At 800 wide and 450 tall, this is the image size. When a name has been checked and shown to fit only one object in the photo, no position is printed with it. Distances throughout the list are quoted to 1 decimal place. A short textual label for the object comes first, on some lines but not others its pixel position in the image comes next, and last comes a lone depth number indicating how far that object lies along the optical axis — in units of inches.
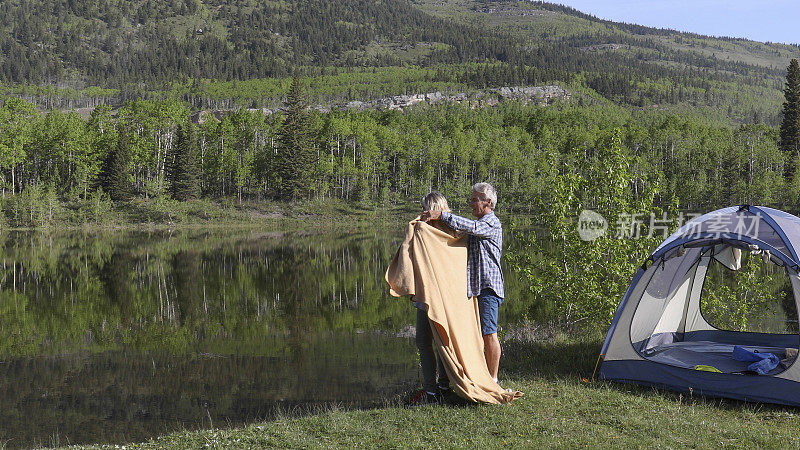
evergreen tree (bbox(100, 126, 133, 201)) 2306.8
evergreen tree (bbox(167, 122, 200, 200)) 2440.9
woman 279.0
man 281.4
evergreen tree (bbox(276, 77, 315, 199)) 2605.8
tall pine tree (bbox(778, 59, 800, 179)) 2209.6
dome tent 305.7
